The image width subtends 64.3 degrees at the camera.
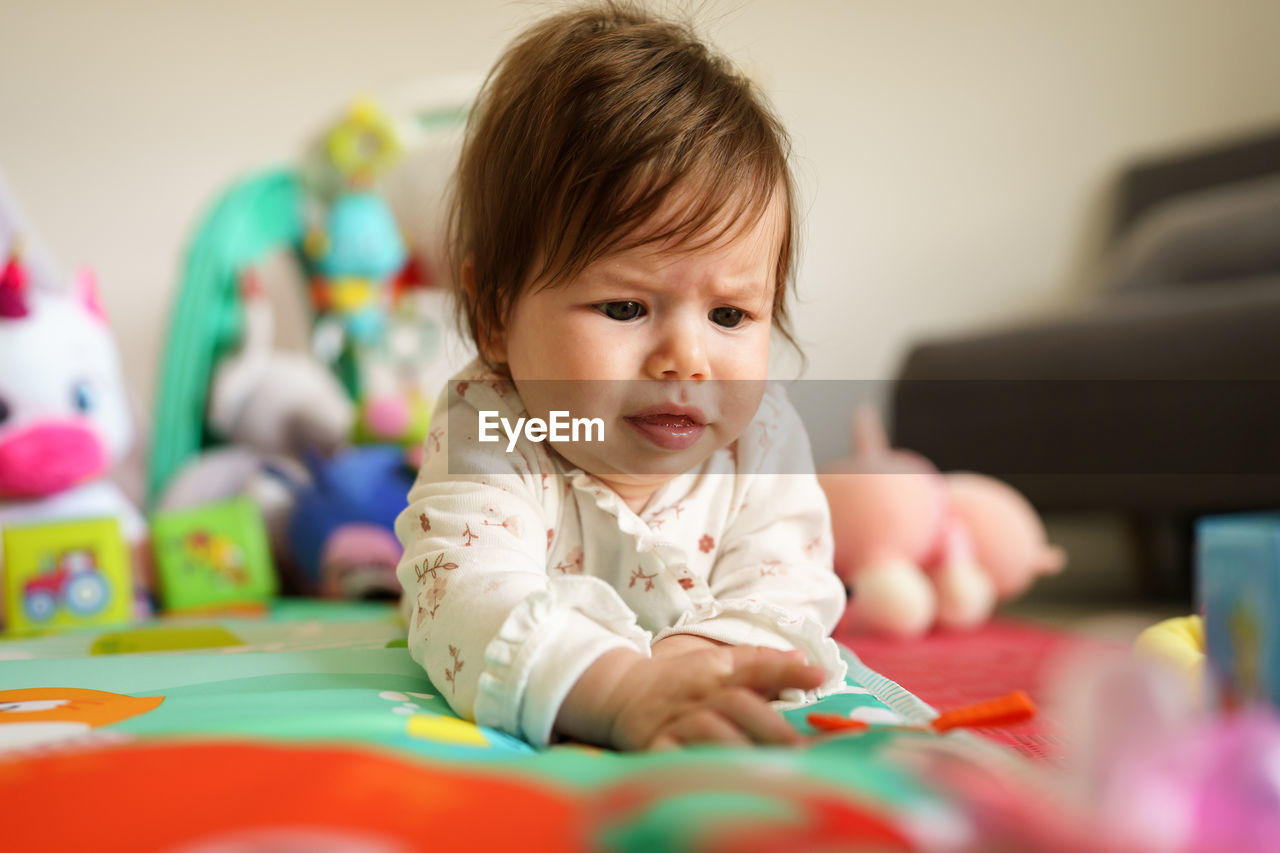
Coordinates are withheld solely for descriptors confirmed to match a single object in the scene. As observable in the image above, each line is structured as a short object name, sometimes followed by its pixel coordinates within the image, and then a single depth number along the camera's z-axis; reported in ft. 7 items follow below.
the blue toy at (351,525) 3.99
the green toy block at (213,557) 3.88
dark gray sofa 4.99
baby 1.87
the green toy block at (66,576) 3.35
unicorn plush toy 3.58
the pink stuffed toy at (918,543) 3.85
